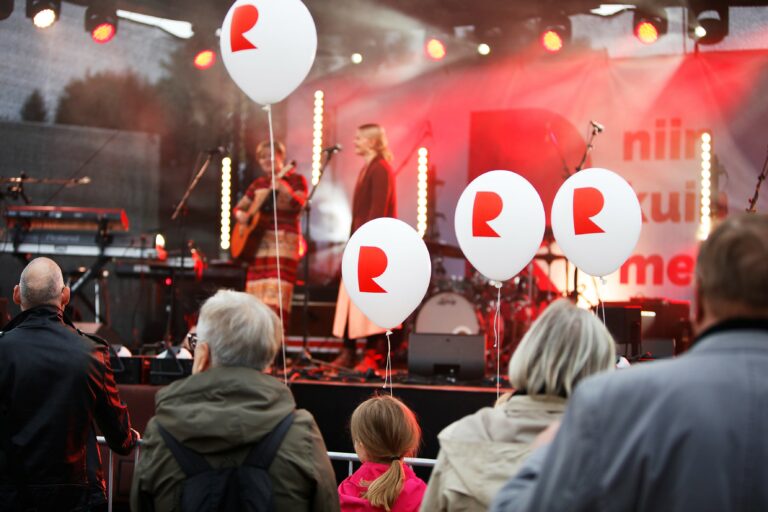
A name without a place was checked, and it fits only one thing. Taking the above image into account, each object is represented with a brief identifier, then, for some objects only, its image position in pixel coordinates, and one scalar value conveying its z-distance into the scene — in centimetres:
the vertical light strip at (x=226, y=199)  972
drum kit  822
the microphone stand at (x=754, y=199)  671
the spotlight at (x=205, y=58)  962
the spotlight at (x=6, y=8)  932
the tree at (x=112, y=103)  991
